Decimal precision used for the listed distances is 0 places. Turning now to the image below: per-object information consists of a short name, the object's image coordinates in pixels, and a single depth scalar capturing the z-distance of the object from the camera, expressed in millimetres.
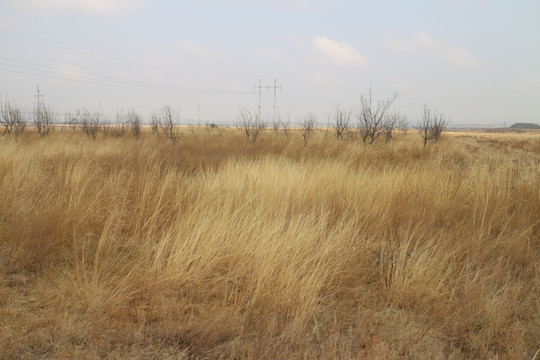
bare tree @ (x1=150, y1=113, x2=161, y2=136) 24719
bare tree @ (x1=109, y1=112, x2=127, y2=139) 20664
